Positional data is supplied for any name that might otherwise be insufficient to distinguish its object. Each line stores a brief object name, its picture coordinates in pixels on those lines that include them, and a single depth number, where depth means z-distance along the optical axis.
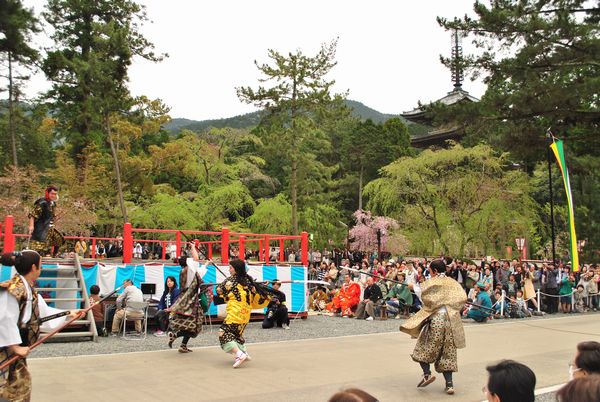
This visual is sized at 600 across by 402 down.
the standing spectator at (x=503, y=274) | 19.08
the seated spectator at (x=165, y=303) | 12.24
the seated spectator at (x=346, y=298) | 17.34
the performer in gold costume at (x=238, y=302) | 8.52
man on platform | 11.06
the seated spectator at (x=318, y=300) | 19.31
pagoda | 46.56
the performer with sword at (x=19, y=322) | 4.42
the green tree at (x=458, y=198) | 30.58
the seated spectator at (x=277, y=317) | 14.30
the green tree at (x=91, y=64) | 25.36
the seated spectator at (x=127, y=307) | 12.26
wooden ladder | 11.18
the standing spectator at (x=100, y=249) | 22.48
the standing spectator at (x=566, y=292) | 19.67
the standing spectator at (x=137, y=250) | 23.45
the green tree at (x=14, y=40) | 19.12
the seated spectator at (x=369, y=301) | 16.56
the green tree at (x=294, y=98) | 29.48
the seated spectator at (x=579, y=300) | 19.73
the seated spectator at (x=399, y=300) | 16.80
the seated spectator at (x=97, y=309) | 12.27
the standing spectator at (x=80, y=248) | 13.64
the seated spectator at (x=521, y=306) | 17.47
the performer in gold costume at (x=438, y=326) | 7.03
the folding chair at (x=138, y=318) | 11.98
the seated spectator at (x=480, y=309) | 16.05
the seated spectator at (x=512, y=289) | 18.36
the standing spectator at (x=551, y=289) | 19.39
